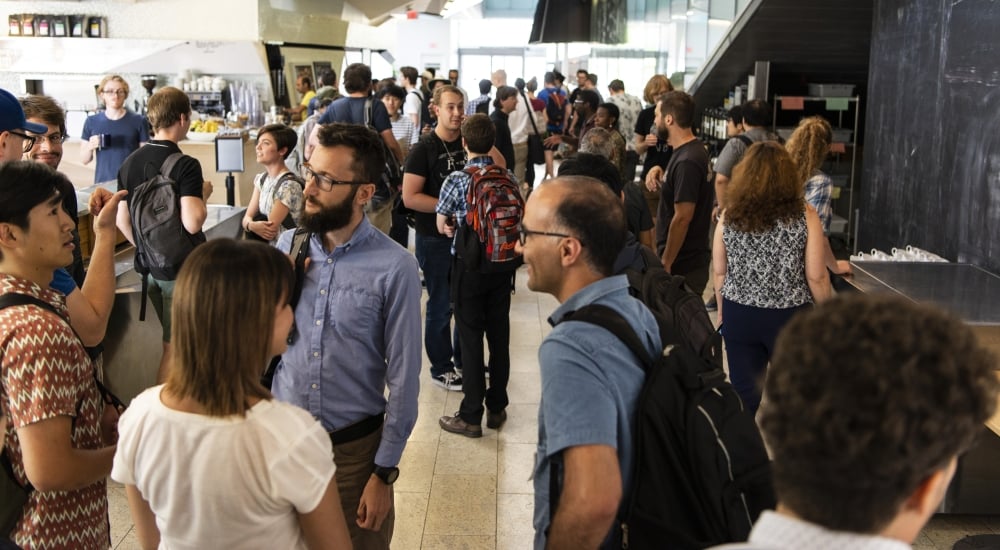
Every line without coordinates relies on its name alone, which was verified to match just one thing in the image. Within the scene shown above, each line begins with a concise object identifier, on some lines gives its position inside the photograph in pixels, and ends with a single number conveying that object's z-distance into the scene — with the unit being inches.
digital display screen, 245.1
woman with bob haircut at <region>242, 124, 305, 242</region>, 191.6
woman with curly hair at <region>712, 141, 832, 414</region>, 151.1
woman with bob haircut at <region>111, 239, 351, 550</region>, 65.9
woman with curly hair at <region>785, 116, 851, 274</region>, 198.4
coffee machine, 470.9
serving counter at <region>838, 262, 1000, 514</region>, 145.6
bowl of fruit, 421.7
